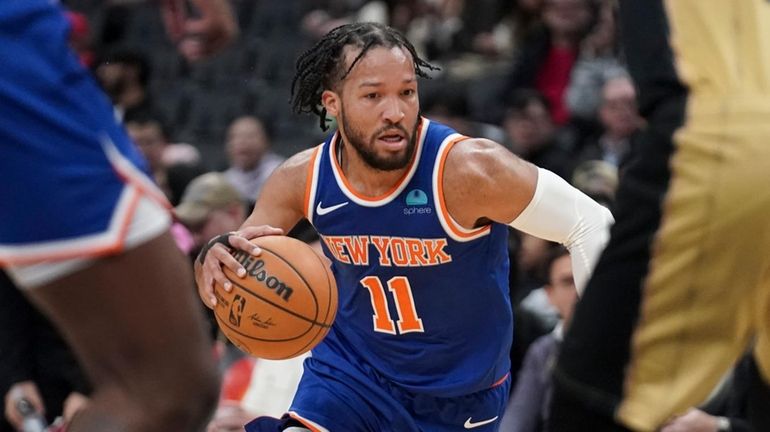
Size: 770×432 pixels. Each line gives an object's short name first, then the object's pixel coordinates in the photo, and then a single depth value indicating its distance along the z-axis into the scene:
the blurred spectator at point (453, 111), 17.66
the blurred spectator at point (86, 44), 21.94
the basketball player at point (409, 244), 8.98
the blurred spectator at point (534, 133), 17.56
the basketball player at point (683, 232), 5.53
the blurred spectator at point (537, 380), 11.56
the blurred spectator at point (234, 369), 11.78
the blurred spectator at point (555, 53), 20.25
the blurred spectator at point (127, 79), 18.86
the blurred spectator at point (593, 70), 19.23
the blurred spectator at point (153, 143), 16.28
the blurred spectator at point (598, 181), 13.52
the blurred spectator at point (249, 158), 18.56
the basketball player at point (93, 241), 5.07
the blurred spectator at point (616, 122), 17.45
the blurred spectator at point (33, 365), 12.21
